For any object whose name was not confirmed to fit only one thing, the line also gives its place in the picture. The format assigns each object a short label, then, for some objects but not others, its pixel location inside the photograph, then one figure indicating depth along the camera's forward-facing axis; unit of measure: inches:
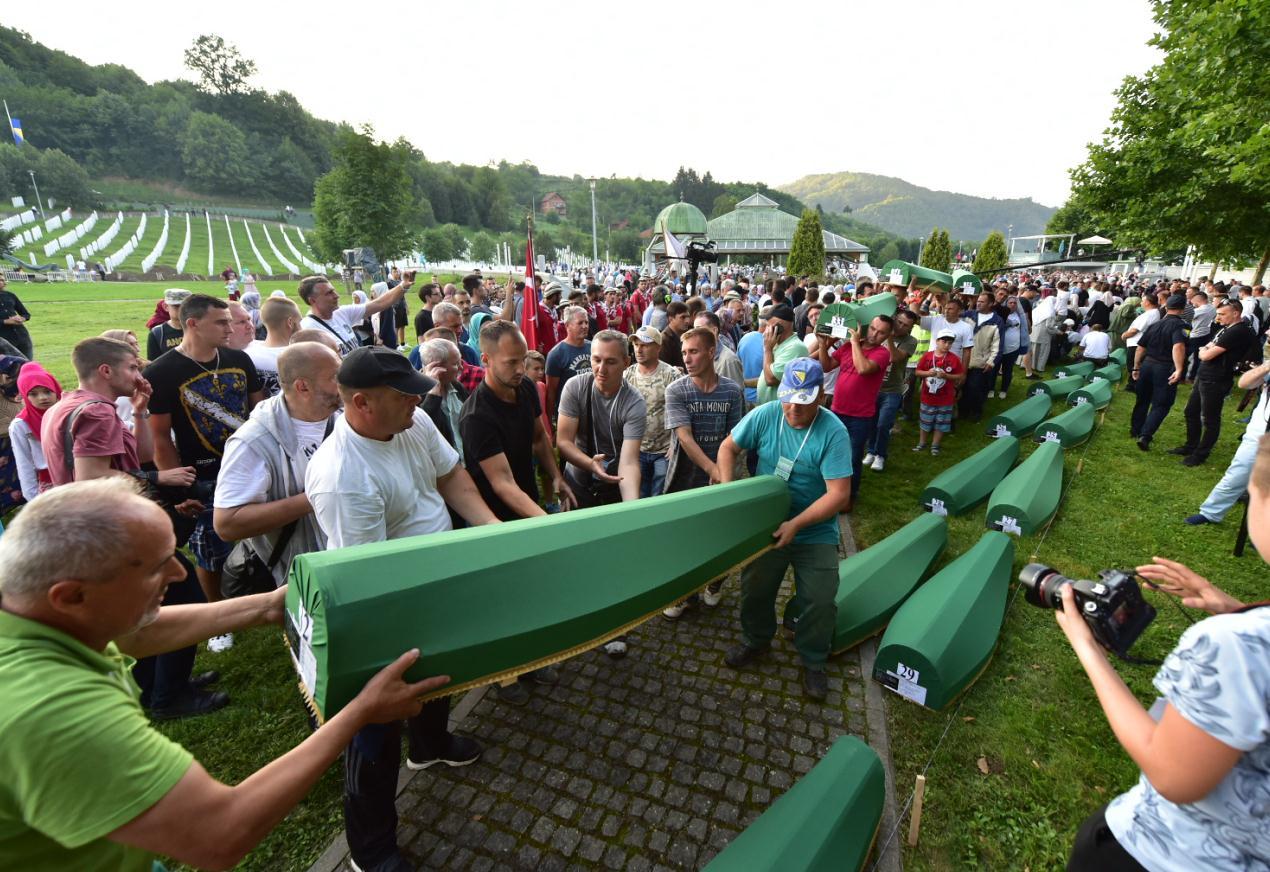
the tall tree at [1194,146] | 469.4
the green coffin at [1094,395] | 421.7
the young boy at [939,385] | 342.3
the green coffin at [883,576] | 182.7
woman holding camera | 51.9
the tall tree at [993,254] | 1744.6
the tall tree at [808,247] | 2434.1
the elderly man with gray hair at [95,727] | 47.3
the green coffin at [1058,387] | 453.7
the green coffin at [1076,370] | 520.7
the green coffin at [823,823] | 100.3
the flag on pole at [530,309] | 302.7
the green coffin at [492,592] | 77.8
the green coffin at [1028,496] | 250.5
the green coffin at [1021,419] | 378.0
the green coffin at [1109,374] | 513.5
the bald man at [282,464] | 120.6
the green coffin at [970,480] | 268.2
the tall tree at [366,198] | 1553.9
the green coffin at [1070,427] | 348.8
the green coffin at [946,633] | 153.7
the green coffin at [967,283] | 408.8
